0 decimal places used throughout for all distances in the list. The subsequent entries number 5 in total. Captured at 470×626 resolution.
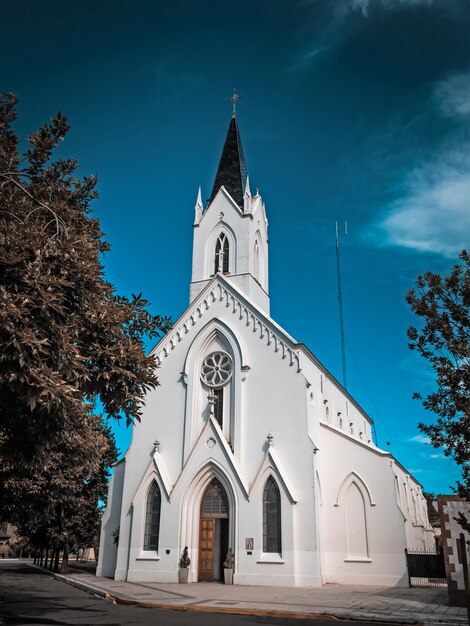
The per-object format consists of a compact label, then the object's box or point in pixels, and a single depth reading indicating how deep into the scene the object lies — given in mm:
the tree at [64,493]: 25141
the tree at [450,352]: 14031
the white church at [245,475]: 24906
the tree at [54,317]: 10477
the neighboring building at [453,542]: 17094
